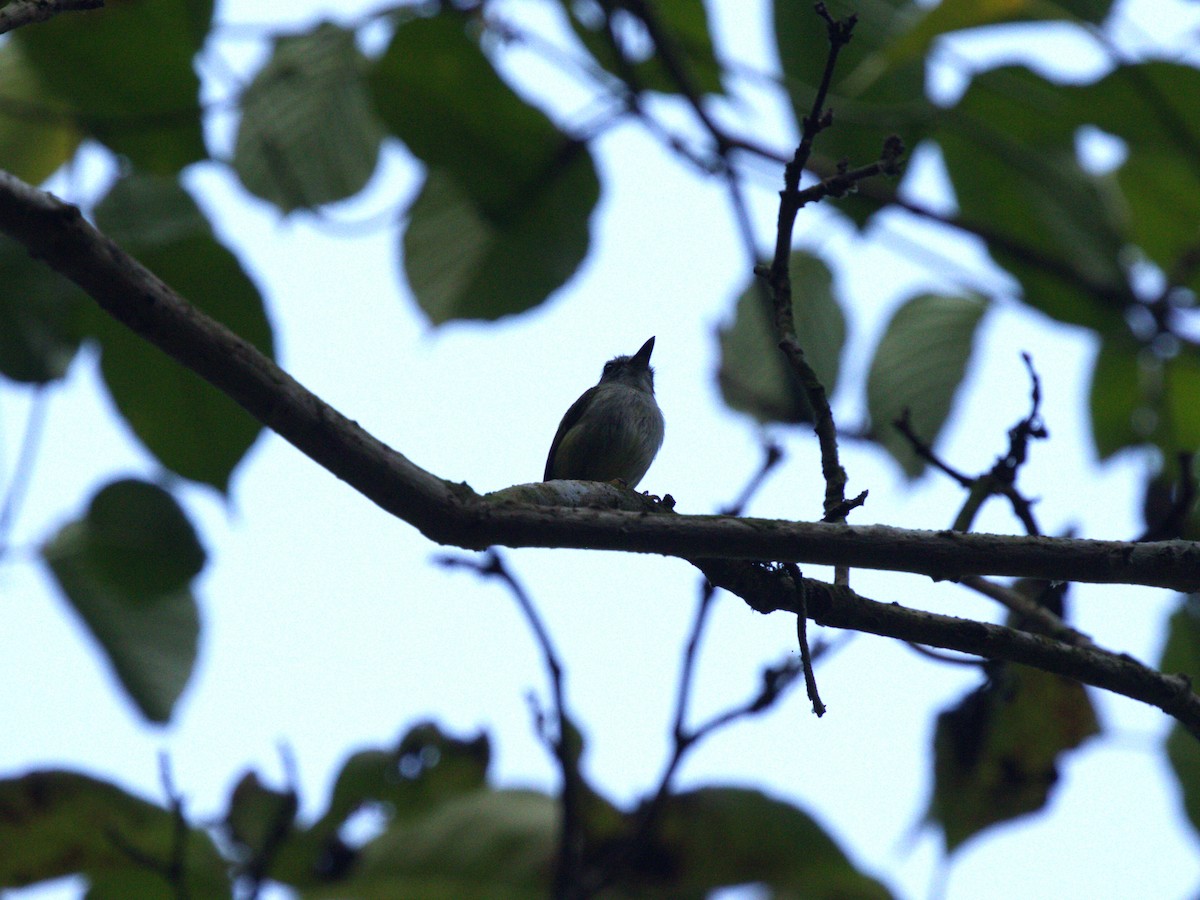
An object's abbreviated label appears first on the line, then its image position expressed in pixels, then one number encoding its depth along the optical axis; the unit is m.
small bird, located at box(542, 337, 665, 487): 10.18
